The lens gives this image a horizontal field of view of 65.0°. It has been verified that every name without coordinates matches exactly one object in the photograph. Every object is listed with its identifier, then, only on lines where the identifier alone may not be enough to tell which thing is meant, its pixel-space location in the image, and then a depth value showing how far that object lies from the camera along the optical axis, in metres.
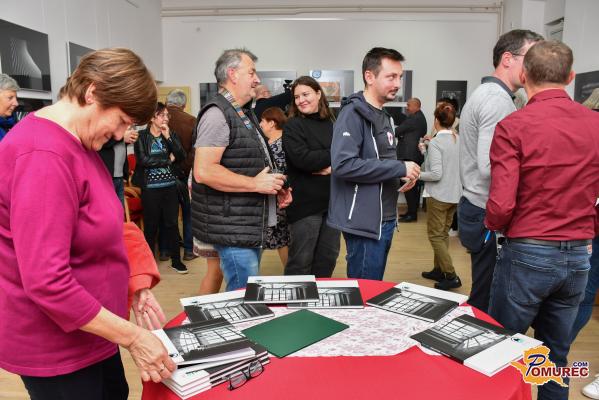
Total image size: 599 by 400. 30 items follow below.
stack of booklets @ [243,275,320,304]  1.56
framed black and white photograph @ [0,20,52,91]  4.10
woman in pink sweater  0.96
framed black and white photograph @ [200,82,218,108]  7.97
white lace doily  1.24
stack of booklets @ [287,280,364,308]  1.54
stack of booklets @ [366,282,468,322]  1.47
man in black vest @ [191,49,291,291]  2.12
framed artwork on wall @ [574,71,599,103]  5.21
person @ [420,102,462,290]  3.99
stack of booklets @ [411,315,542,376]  1.16
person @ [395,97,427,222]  6.92
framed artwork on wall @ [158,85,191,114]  7.93
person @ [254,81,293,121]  4.32
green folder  1.26
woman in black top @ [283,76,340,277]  3.06
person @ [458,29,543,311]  2.19
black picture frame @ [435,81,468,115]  7.85
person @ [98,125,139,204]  3.71
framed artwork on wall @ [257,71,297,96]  7.89
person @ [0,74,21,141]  3.22
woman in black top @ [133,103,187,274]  4.32
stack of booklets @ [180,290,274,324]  1.44
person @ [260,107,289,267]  3.45
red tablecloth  1.05
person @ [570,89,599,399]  2.29
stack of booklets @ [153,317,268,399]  1.08
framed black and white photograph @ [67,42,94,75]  5.10
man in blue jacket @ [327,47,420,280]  2.21
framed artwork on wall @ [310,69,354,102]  7.86
